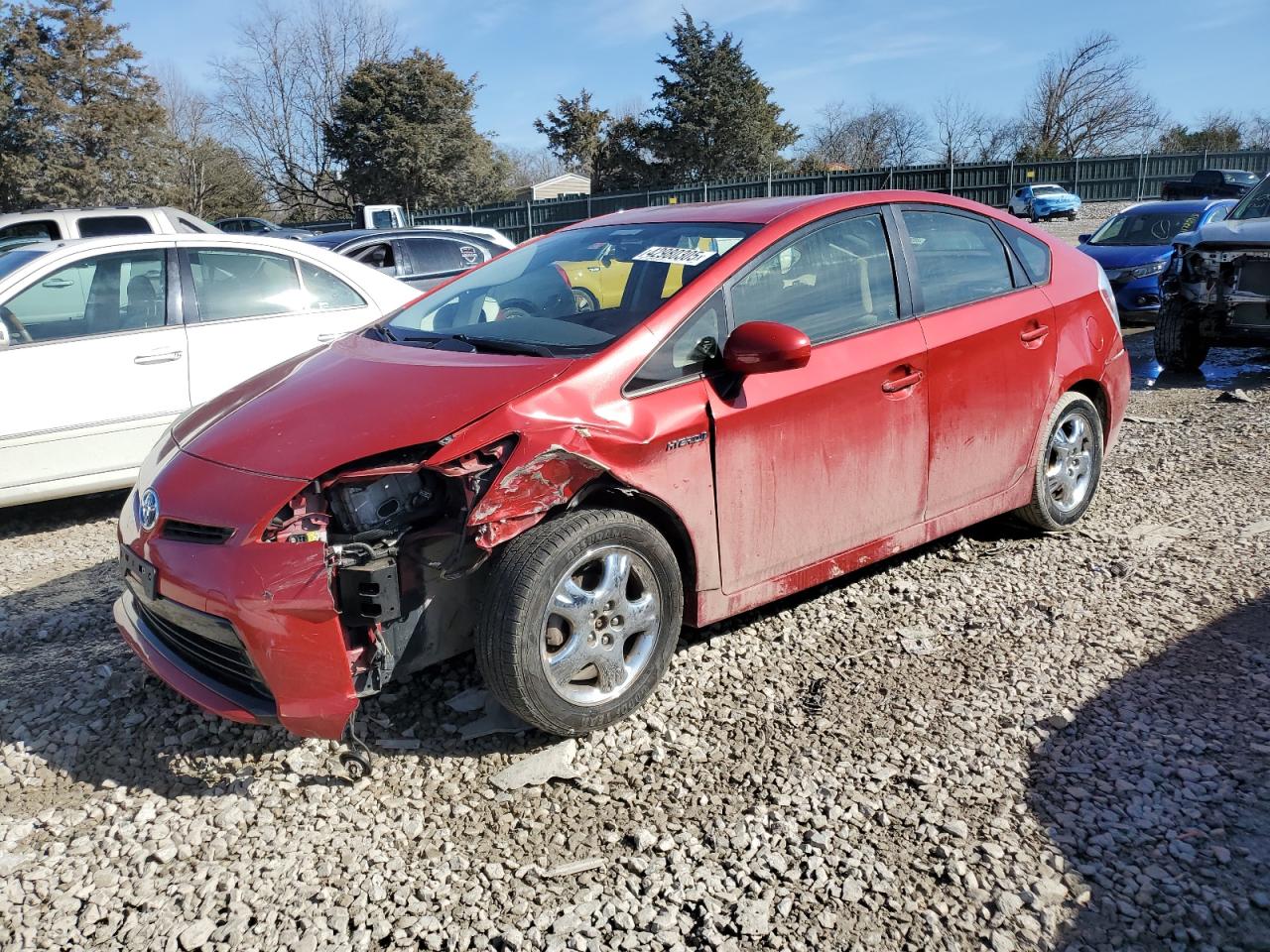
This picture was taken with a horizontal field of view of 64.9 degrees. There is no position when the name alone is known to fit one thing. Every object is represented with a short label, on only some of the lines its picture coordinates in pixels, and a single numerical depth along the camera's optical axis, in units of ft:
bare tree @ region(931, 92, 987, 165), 171.75
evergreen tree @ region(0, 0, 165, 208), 125.70
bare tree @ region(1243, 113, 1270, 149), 164.75
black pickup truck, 93.30
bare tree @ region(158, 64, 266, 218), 145.07
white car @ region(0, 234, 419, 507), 18.16
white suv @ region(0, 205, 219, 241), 36.99
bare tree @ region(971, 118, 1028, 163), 181.44
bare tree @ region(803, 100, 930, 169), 191.72
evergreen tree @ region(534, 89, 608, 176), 181.03
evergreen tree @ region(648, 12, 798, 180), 155.74
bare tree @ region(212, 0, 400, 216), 150.41
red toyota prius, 9.56
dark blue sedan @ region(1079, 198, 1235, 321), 37.55
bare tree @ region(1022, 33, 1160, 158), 183.93
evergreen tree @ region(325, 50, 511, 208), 140.26
